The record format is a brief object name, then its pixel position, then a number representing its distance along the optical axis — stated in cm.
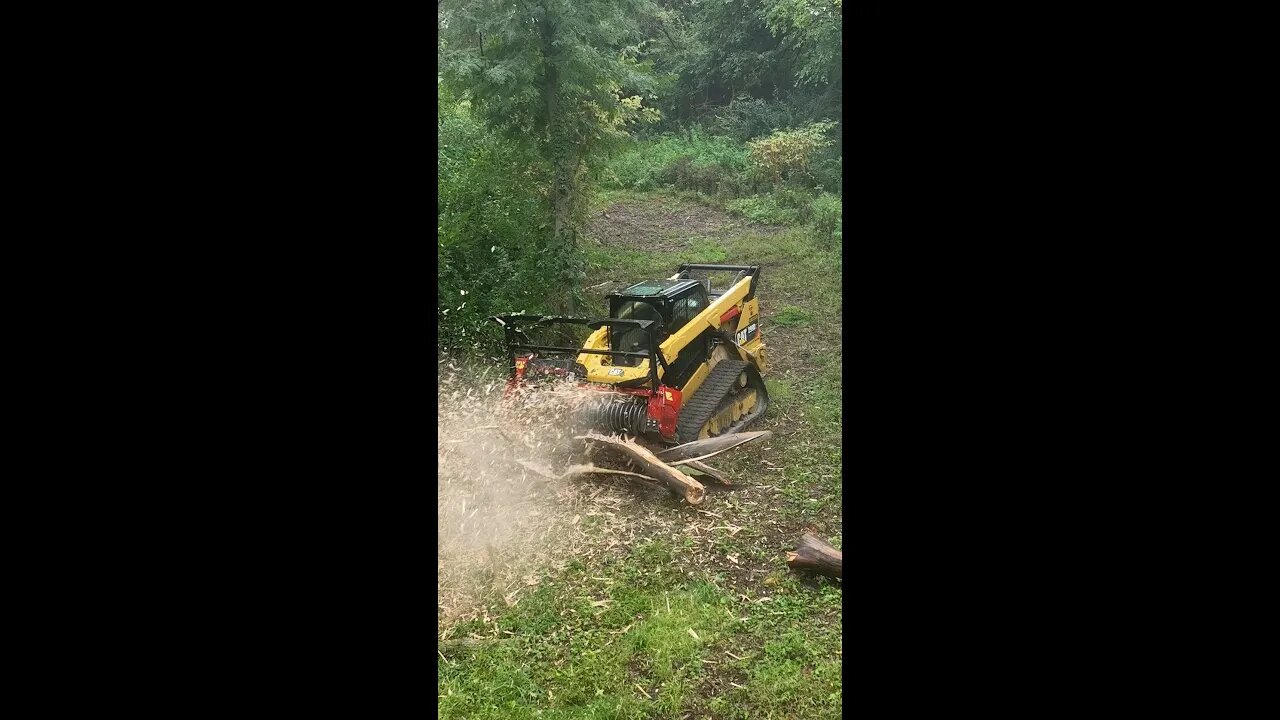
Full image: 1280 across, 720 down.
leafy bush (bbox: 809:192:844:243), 1877
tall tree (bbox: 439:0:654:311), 1251
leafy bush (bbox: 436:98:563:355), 1211
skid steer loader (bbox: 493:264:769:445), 894
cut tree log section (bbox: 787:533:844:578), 703
